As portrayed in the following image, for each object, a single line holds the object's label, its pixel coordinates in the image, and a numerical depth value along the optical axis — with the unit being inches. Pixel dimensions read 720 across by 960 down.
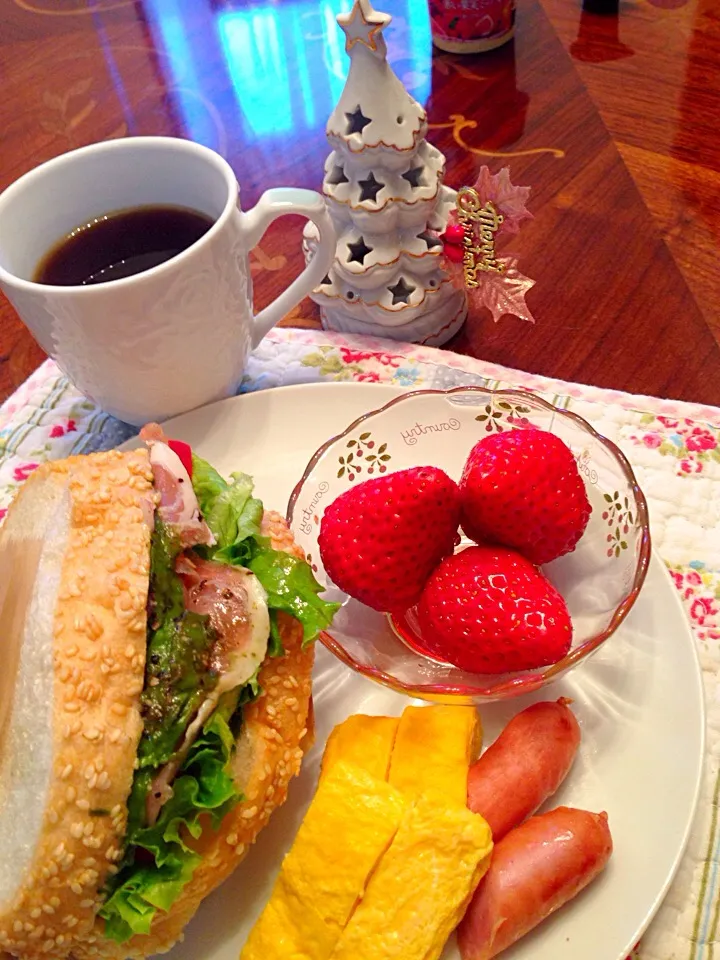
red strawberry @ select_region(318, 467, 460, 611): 11.6
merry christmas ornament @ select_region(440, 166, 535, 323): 13.7
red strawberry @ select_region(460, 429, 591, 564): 11.7
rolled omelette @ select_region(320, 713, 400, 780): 10.9
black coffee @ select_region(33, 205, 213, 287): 13.9
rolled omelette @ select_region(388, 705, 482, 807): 10.7
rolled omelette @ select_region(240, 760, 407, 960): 9.9
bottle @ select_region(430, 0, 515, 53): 20.0
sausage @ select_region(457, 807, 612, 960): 9.8
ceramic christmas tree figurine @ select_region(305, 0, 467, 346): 13.8
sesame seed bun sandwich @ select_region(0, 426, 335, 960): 9.7
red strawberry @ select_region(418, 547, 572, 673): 11.0
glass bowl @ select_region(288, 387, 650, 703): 11.3
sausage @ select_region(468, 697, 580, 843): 10.5
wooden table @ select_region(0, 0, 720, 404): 15.4
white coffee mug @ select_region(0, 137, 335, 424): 12.7
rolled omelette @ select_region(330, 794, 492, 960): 9.7
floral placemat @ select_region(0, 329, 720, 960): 10.4
